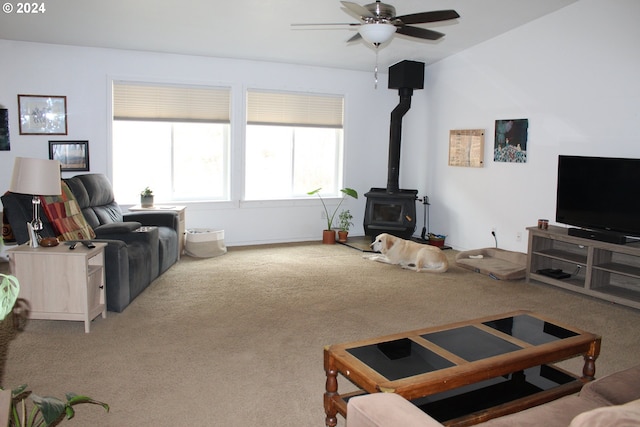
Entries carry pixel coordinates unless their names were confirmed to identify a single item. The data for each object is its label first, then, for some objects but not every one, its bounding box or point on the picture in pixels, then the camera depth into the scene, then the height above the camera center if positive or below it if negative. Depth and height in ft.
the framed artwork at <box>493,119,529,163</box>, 18.62 +1.28
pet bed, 17.24 -3.30
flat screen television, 14.42 -0.62
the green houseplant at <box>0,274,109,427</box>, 3.36 -2.04
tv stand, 14.48 -2.72
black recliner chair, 12.37 -2.00
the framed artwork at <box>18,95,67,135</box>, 18.58 +1.91
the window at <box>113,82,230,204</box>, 20.31 +1.09
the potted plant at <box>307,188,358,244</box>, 23.03 -2.79
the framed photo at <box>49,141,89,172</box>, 19.08 +0.45
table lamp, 11.28 -0.32
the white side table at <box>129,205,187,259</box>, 18.85 -1.68
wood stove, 22.41 -0.98
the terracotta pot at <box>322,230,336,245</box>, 23.03 -3.06
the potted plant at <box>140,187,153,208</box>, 19.52 -1.21
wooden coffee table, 7.32 -3.00
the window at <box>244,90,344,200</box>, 22.53 +1.19
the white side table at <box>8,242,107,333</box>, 11.48 -2.66
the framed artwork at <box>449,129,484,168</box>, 20.66 +1.10
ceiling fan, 11.33 +3.60
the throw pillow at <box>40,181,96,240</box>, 13.05 -1.39
